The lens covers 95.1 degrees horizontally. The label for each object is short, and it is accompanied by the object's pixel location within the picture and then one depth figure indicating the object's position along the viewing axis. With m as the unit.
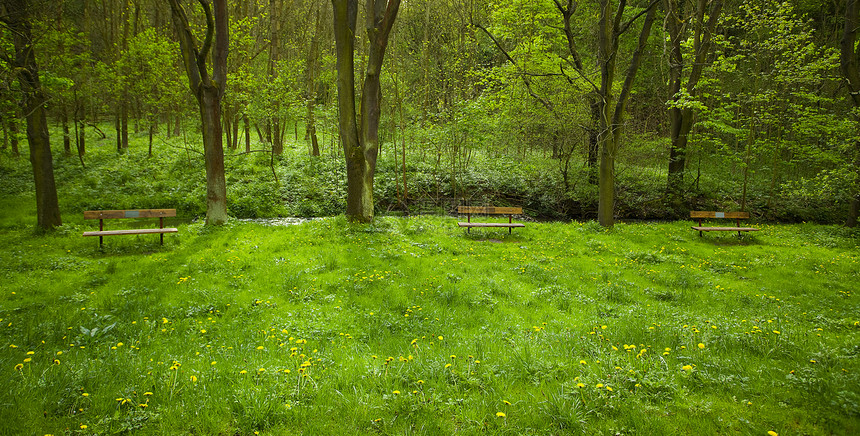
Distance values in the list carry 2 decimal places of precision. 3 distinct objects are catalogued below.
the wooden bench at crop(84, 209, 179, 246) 9.62
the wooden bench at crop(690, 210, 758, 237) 13.05
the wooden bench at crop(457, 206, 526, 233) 13.16
